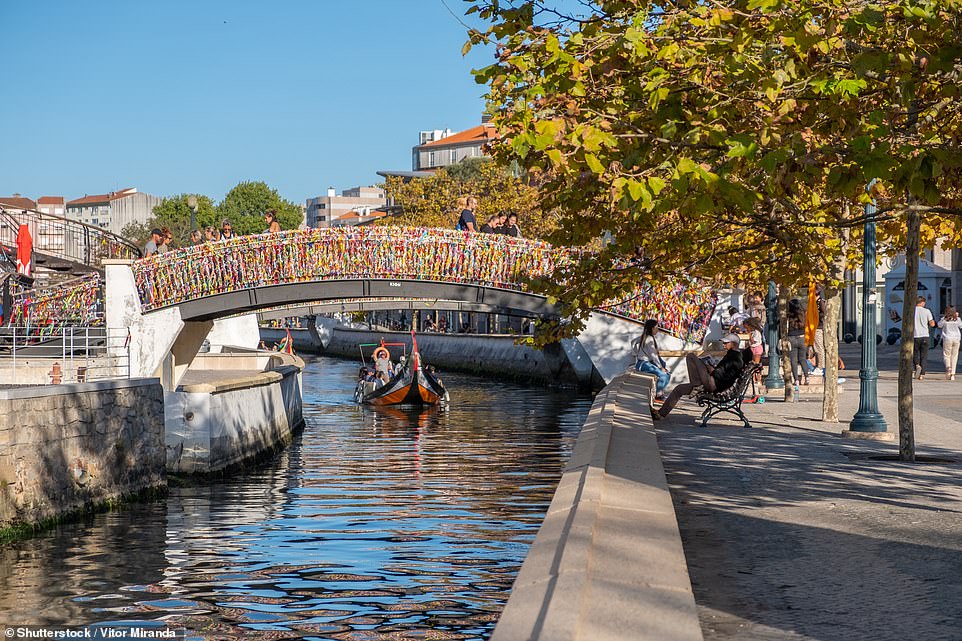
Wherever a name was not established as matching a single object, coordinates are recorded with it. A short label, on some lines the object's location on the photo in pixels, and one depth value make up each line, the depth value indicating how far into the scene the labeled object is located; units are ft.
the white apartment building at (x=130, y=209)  631.15
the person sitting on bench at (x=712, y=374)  58.70
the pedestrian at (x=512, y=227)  112.98
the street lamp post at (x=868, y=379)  51.98
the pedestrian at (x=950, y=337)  94.63
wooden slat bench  57.77
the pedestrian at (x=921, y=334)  94.94
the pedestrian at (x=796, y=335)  87.92
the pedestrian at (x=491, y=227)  119.96
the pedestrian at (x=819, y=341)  88.99
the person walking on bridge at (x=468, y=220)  115.22
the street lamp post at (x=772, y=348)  89.10
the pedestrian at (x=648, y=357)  75.46
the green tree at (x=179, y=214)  486.79
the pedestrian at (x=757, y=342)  81.60
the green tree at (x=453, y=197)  225.15
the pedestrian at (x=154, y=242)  113.19
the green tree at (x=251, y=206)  497.05
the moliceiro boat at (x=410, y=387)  125.59
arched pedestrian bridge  112.68
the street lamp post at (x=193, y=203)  144.97
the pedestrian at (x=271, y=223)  111.96
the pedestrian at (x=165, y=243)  113.98
